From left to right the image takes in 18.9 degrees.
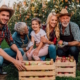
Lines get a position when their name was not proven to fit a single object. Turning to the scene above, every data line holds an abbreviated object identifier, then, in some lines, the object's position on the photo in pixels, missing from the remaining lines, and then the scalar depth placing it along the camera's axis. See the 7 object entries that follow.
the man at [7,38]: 3.79
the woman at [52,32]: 4.56
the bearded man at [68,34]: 4.59
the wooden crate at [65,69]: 4.37
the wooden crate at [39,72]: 3.78
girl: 4.54
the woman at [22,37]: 4.71
